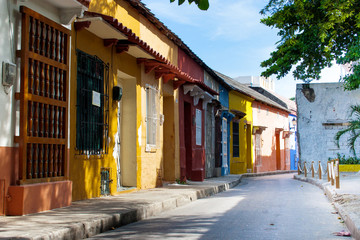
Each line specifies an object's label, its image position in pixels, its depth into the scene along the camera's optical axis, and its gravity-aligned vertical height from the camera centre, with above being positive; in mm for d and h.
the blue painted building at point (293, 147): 41812 +914
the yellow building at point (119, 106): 8891 +1220
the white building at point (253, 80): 43438 +7009
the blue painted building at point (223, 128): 22975 +1478
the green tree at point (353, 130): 22828 +1286
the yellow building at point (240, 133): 26984 +1444
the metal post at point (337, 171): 12398 -356
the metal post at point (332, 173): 13740 -441
